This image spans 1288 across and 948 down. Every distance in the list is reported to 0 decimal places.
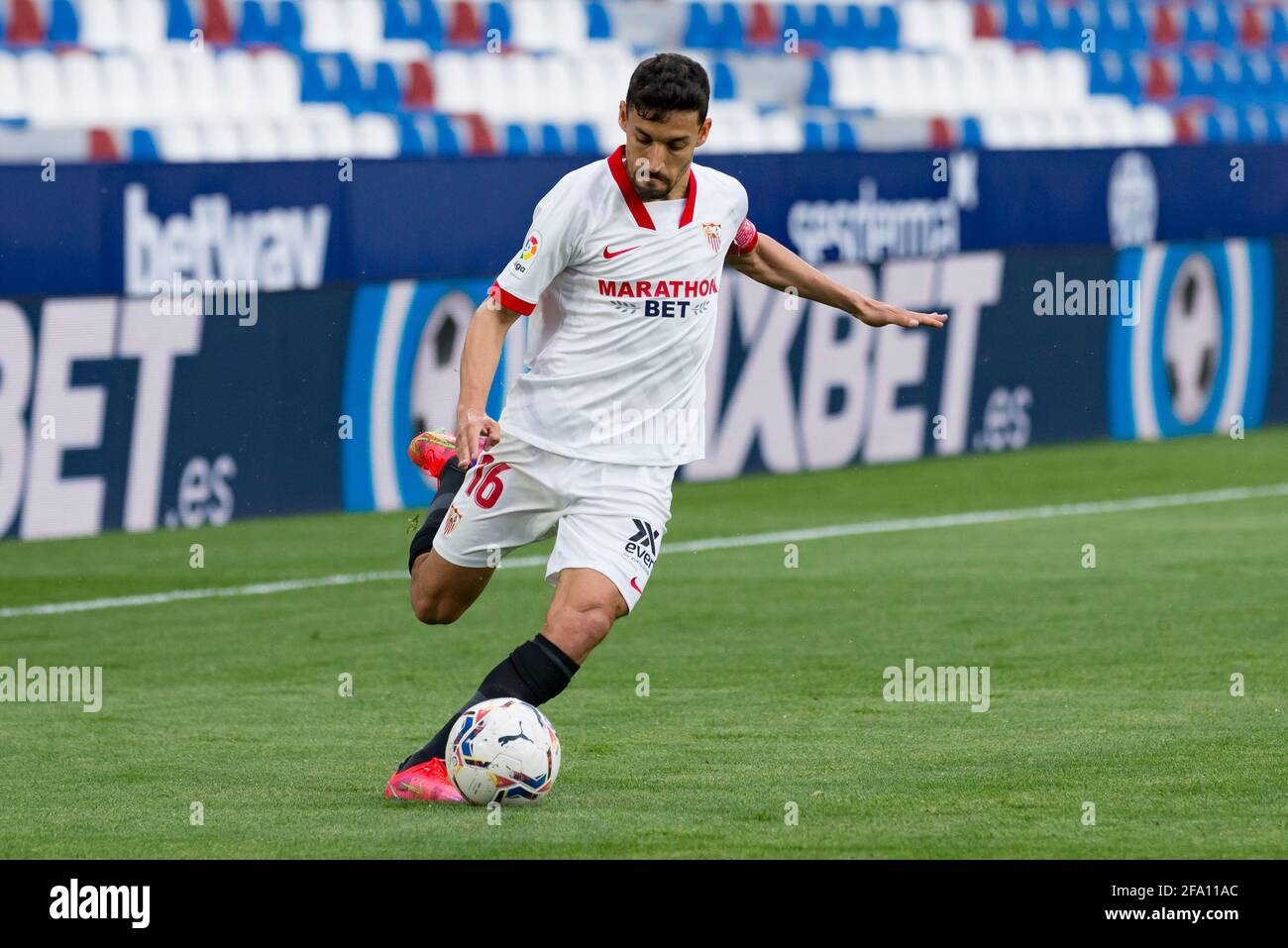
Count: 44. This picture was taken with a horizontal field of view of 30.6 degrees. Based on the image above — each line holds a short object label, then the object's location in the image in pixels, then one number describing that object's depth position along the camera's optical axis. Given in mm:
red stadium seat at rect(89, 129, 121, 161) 14484
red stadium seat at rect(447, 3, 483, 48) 19156
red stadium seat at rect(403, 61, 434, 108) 17844
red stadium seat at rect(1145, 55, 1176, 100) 24000
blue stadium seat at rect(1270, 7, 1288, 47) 26812
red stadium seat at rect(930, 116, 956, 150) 20016
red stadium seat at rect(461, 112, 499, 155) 17016
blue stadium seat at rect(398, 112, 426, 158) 16469
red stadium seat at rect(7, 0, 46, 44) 16000
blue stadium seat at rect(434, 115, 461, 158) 16812
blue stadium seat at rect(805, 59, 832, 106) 20562
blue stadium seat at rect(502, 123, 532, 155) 17203
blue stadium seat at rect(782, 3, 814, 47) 21859
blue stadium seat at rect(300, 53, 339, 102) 16969
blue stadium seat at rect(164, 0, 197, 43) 16719
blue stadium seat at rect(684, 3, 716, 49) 20797
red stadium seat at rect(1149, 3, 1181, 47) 25234
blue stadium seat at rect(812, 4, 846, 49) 21953
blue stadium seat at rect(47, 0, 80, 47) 16312
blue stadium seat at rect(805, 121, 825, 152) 19172
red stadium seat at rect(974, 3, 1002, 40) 23578
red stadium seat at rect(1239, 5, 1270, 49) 26406
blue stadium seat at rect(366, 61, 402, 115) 17406
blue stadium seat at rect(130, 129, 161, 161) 14734
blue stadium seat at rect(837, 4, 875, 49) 22234
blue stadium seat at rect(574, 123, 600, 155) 17656
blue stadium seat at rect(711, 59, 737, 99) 19609
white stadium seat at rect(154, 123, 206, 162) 14984
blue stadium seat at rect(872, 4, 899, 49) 22656
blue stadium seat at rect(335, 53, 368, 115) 17188
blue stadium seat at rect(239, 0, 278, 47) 17453
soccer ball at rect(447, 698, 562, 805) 6098
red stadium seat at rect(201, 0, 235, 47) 17172
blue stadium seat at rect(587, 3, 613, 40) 20219
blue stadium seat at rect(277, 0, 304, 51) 17781
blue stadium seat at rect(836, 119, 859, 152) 19328
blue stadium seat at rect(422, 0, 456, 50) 18969
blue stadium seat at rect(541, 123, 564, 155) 17438
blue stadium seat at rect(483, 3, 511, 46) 19453
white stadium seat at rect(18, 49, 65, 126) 15133
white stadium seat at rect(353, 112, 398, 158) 16250
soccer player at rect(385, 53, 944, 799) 6211
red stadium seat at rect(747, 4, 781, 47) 21422
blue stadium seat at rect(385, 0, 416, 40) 18812
